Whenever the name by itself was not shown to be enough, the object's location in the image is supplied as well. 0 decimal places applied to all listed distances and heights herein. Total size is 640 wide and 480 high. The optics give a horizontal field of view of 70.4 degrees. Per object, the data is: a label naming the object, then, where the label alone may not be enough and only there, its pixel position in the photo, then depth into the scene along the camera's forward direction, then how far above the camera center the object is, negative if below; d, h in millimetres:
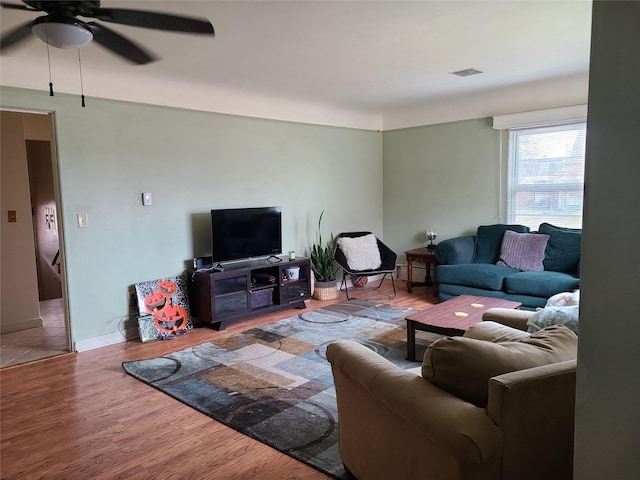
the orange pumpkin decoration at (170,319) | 4273 -1145
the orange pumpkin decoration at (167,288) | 4367 -860
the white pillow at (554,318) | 1994 -592
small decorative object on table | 6145 -582
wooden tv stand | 4434 -978
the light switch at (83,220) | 3906 -168
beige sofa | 1333 -689
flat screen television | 4574 -380
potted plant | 5648 -961
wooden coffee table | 3270 -949
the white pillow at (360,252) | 5805 -753
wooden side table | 5755 -857
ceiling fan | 2018 +844
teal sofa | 4488 -840
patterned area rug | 2518 -1300
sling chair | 5707 -794
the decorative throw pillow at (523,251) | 4898 -661
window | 5059 +175
